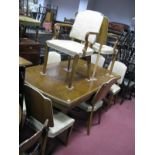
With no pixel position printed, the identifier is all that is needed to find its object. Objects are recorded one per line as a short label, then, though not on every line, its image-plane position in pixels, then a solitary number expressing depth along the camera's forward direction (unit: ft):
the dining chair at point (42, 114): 5.16
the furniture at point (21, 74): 4.43
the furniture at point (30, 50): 9.86
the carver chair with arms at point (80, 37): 6.59
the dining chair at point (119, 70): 10.46
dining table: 6.22
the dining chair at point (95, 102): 7.36
